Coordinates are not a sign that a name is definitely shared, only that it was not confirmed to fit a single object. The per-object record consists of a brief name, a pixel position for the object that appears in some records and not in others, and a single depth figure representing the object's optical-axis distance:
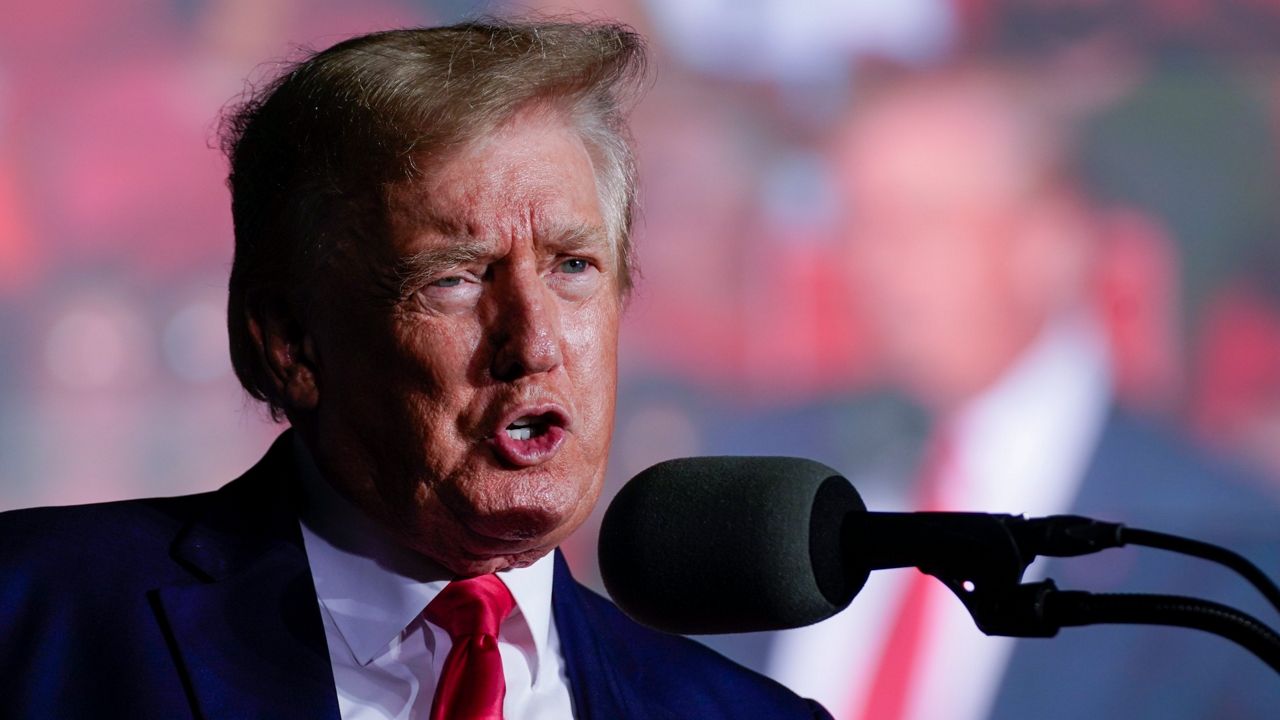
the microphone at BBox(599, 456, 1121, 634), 4.53
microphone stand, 4.50
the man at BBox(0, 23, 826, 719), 4.76
